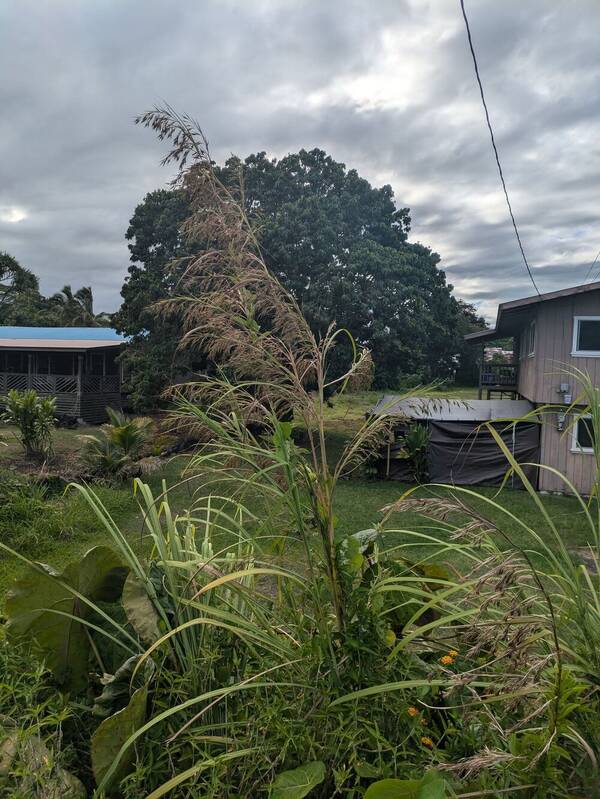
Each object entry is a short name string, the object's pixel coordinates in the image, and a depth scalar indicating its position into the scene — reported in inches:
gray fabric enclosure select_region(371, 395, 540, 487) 462.6
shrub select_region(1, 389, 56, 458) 415.5
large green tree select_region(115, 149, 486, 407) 569.9
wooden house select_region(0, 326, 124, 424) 797.9
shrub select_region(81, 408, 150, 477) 406.9
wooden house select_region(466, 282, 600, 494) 430.9
